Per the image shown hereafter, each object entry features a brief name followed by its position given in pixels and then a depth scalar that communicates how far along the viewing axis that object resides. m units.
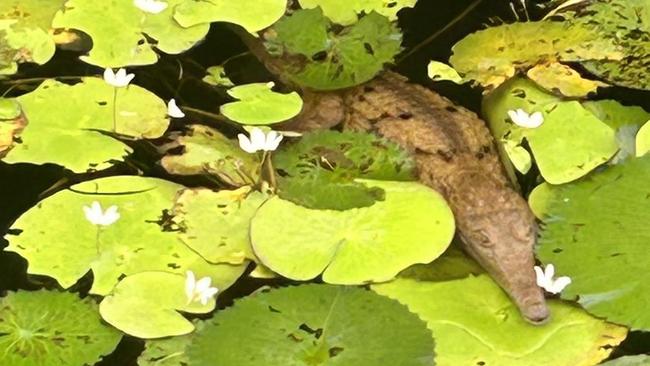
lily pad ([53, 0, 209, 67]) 2.78
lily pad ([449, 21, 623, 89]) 2.78
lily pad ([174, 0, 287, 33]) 2.84
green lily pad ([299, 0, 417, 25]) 2.94
